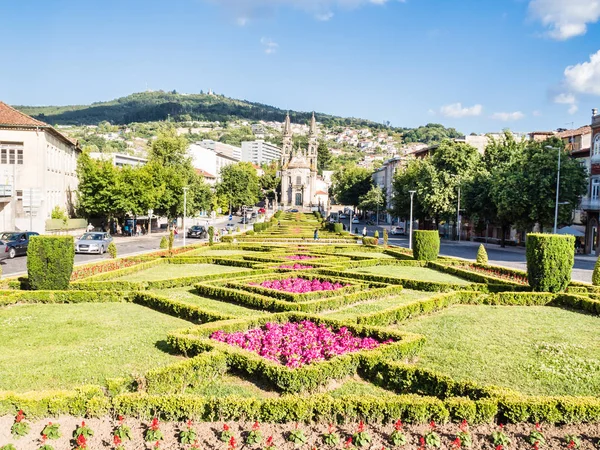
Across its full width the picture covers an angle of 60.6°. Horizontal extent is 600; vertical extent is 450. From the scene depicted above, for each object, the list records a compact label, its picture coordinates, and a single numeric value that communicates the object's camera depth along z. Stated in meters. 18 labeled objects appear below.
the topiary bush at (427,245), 27.86
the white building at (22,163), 40.88
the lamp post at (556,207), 35.72
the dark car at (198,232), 50.56
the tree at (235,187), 101.19
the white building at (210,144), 193.50
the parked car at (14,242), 28.40
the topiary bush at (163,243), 32.63
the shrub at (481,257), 25.90
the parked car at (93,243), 31.58
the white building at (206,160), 129.18
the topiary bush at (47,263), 17.11
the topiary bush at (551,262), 18.28
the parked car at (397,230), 65.56
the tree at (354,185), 113.75
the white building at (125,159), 106.00
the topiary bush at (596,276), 19.42
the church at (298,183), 121.56
